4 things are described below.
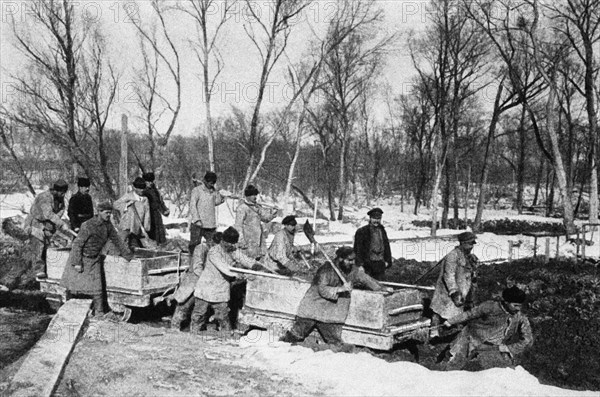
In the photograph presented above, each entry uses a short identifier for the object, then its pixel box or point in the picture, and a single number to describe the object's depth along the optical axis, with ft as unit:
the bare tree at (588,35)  75.31
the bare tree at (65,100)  75.97
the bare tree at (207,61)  73.87
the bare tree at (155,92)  81.71
